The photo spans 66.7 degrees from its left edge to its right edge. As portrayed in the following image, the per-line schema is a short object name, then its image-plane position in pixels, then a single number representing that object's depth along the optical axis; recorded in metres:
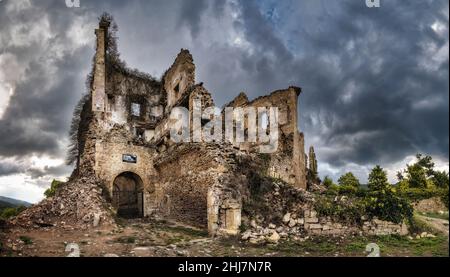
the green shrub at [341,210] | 12.81
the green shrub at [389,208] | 12.88
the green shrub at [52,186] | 30.95
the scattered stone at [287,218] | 12.88
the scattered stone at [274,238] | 11.16
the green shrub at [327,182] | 30.37
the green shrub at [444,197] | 16.59
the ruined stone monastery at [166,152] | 14.17
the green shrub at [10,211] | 21.68
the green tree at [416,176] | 25.17
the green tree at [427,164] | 26.36
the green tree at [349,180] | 29.42
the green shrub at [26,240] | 9.33
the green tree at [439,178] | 23.87
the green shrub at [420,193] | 21.67
